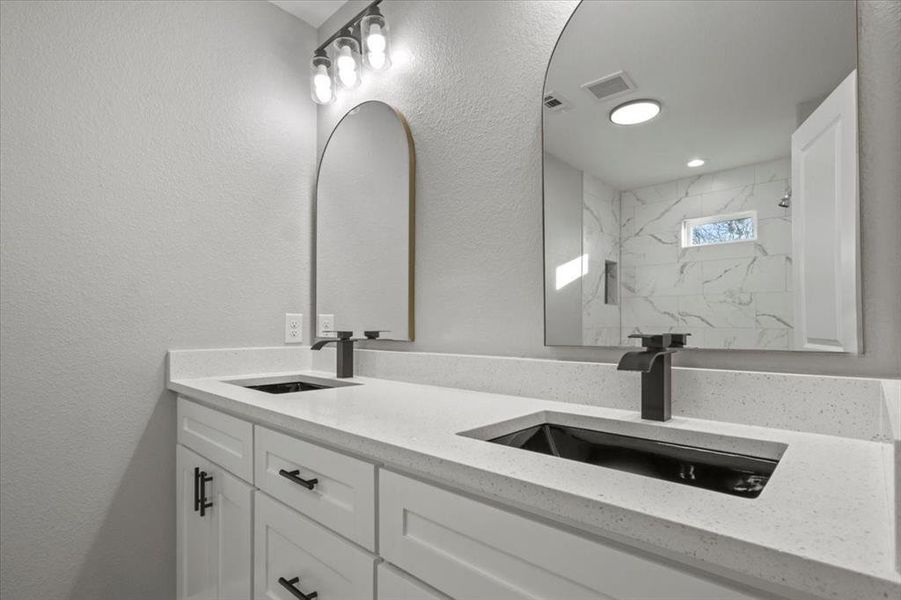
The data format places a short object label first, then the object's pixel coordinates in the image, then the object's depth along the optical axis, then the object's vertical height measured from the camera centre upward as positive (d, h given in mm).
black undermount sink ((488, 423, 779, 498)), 794 -286
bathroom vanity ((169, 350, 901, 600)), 466 -256
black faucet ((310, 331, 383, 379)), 1696 -161
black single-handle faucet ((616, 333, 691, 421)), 921 -146
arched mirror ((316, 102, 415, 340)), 1683 +317
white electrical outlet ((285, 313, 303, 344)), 2000 -90
